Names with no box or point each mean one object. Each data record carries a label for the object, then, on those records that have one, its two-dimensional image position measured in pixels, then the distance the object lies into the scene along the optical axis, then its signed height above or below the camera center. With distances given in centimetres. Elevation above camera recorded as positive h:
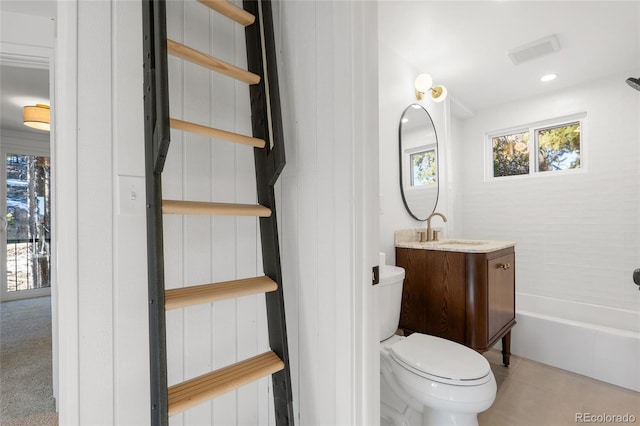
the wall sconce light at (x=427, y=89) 247 +101
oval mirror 243 +42
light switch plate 97 +7
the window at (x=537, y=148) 303 +65
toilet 132 -75
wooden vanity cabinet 191 -56
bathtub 211 -100
